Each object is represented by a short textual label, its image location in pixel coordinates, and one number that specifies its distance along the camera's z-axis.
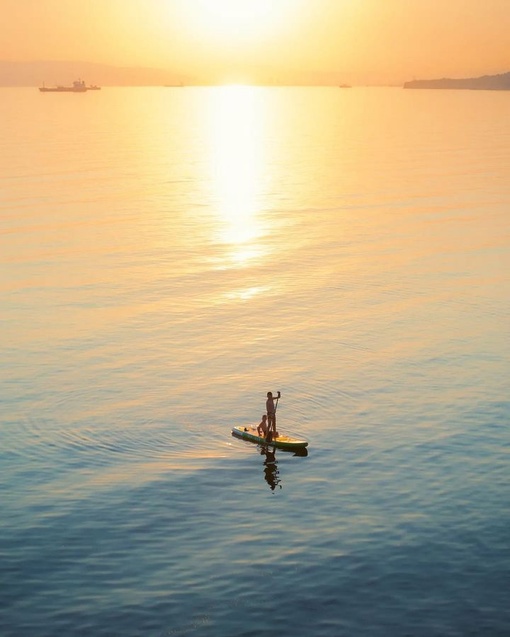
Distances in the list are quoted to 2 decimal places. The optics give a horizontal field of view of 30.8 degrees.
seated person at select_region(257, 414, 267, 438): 48.75
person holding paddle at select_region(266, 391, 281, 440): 48.53
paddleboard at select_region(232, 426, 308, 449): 48.31
